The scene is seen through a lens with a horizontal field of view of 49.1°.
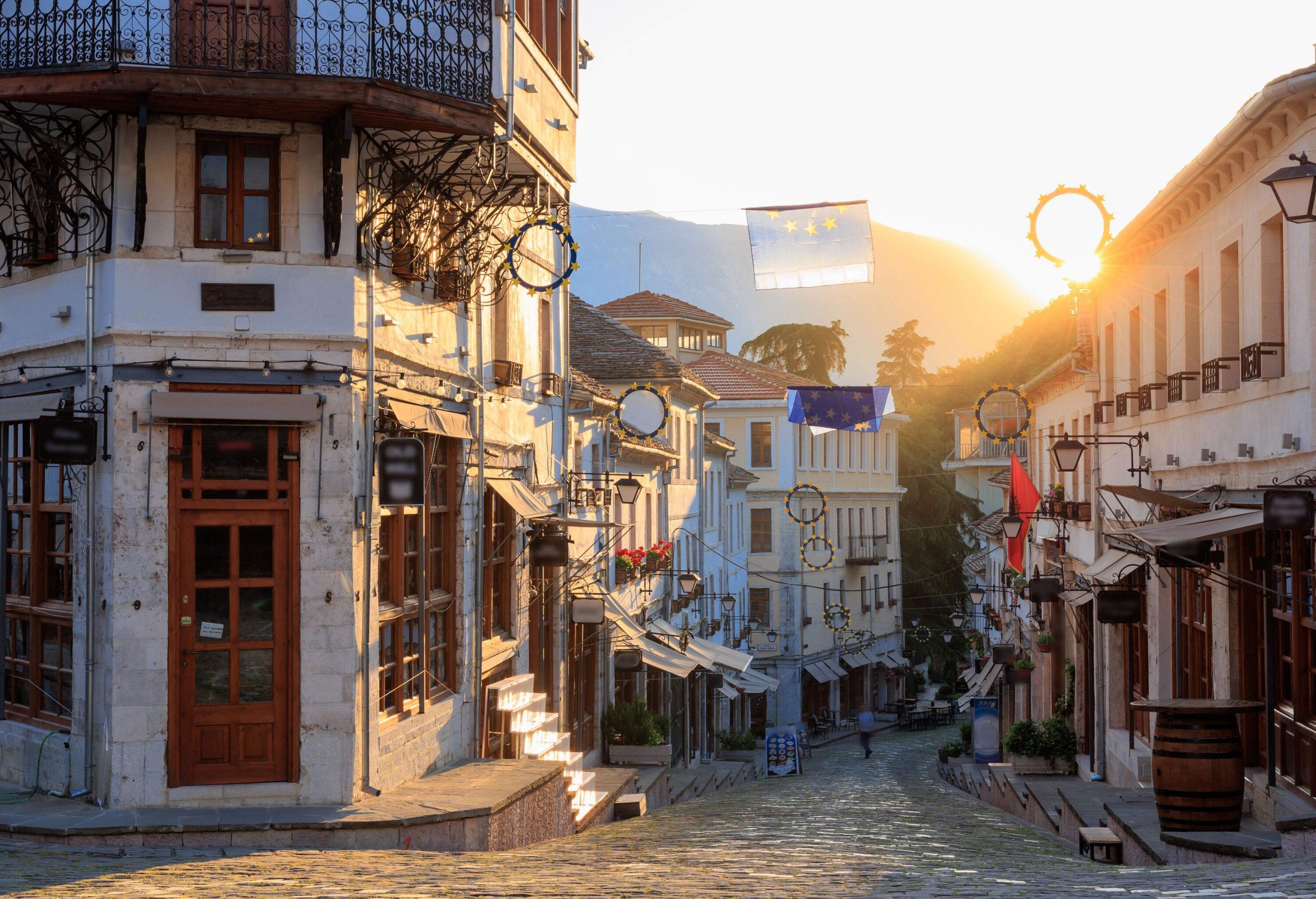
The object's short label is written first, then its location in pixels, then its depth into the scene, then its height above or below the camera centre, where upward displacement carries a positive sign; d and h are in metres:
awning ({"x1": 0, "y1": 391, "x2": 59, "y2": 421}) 12.53 +0.76
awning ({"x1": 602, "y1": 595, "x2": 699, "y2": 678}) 22.70 -2.75
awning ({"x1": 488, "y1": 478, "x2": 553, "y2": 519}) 16.41 -0.10
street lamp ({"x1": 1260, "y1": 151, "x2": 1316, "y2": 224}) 10.20 +2.11
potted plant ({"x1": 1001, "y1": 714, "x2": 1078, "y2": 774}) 23.98 -4.38
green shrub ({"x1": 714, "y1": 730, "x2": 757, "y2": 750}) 37.38 -6.55
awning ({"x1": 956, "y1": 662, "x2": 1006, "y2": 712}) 35.84 -4.89
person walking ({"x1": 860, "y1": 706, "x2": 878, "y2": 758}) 35.22 -5.88
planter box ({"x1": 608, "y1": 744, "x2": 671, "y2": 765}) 23.53 -4.35
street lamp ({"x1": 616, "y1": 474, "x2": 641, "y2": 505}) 22.64 -0.01
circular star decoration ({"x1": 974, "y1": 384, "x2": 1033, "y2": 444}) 20.42 +1.19
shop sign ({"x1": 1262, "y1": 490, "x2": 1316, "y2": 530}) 10.80 -0.18
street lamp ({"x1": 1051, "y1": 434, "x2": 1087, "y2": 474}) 19.61 +0.46
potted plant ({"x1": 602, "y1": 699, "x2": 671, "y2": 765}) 23.58 -4.09
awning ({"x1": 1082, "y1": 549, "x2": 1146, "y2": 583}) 16.41 -0.93
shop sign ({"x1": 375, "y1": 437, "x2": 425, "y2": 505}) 12.72 +0.16
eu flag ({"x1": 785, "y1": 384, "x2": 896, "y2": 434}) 28.42 +1.61
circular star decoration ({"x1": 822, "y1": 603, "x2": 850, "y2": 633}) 48.59 -4.65
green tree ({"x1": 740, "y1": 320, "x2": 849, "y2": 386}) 67.56 +6.50
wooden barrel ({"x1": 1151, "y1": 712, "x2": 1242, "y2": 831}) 12.05 -2.37
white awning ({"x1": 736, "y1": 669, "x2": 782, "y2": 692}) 36.25 -5.03
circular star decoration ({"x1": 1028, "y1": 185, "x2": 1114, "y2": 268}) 13.54 +2.56
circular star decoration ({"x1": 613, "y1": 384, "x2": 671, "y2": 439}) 23.48 +1.22
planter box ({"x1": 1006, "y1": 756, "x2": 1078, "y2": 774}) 23.98 -4.65
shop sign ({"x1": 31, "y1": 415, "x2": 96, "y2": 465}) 11.41 +0.41
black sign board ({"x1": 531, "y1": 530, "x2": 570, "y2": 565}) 18.53 -0.78
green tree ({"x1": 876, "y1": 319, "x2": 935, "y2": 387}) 85.94 +7.86
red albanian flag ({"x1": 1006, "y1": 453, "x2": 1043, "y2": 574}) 29.09 -0.12
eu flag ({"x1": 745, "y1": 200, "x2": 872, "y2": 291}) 18.39 +3.15
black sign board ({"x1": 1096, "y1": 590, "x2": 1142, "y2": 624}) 18.09 -1.52
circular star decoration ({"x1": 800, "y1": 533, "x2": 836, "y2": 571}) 52.53 -2.21
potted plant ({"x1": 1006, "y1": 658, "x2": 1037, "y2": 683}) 31.19 -4.30
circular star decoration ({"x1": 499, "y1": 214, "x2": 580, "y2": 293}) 14.45 +2.48
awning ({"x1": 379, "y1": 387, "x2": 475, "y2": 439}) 13.28 +0.73
